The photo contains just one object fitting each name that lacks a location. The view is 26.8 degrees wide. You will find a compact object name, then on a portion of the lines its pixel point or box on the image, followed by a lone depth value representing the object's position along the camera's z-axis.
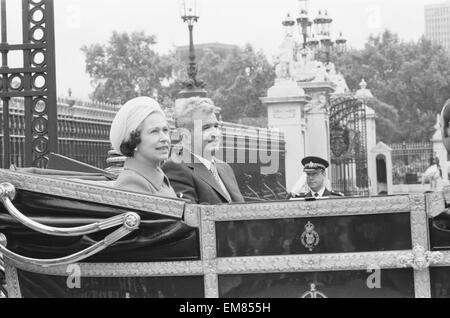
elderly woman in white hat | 3.95
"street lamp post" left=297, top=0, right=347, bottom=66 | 27.58
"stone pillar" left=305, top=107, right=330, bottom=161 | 19.70
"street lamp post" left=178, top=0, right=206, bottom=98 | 13.29
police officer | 8.46
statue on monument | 18.45
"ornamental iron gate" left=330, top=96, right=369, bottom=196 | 22.25
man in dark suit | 4.50
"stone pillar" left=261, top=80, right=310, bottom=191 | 18.22
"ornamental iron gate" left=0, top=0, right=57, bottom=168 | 6.49
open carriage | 3.40
